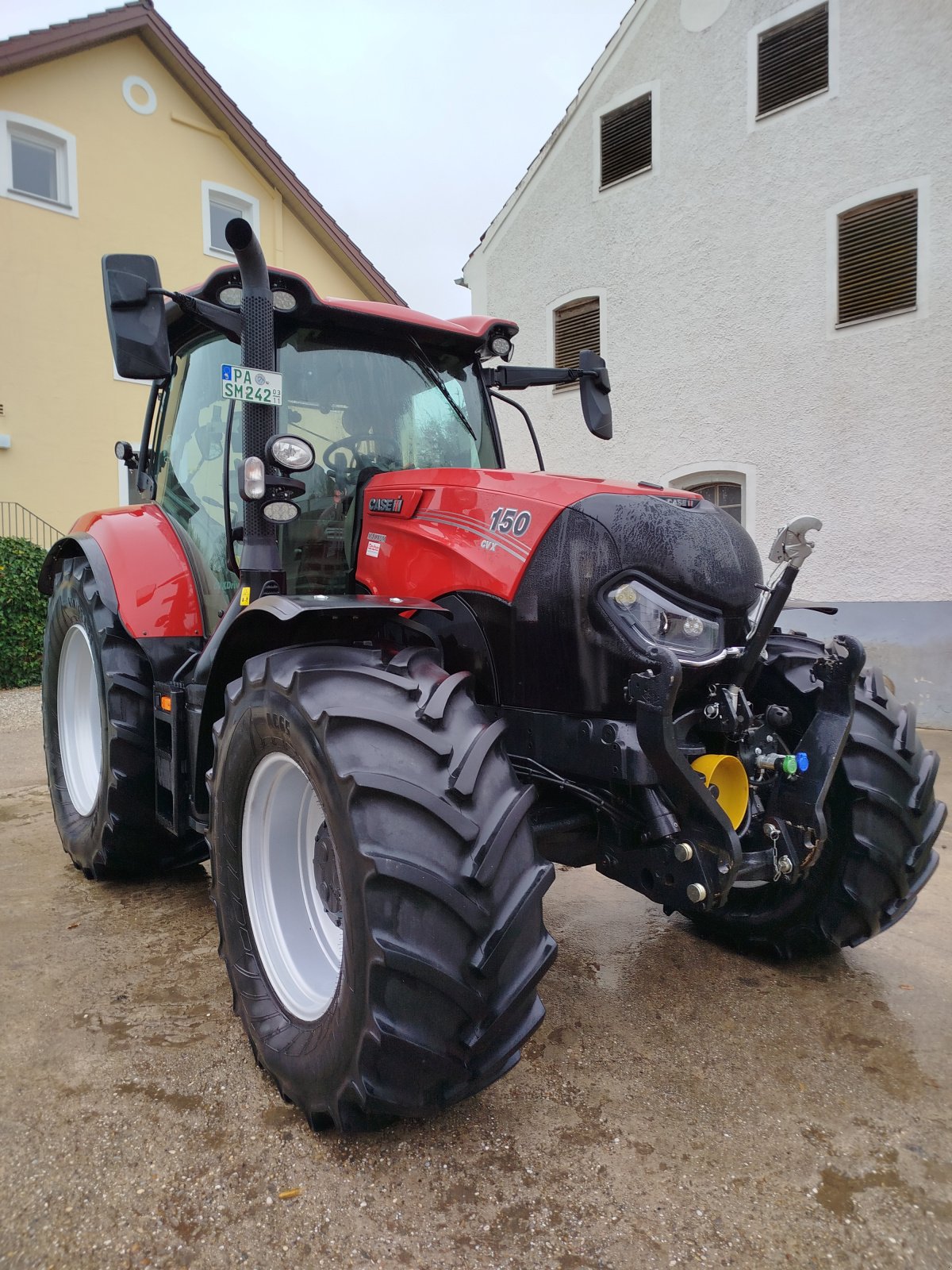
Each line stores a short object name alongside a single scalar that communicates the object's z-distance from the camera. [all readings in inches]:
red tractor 66.8
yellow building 428.5
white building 281.6
